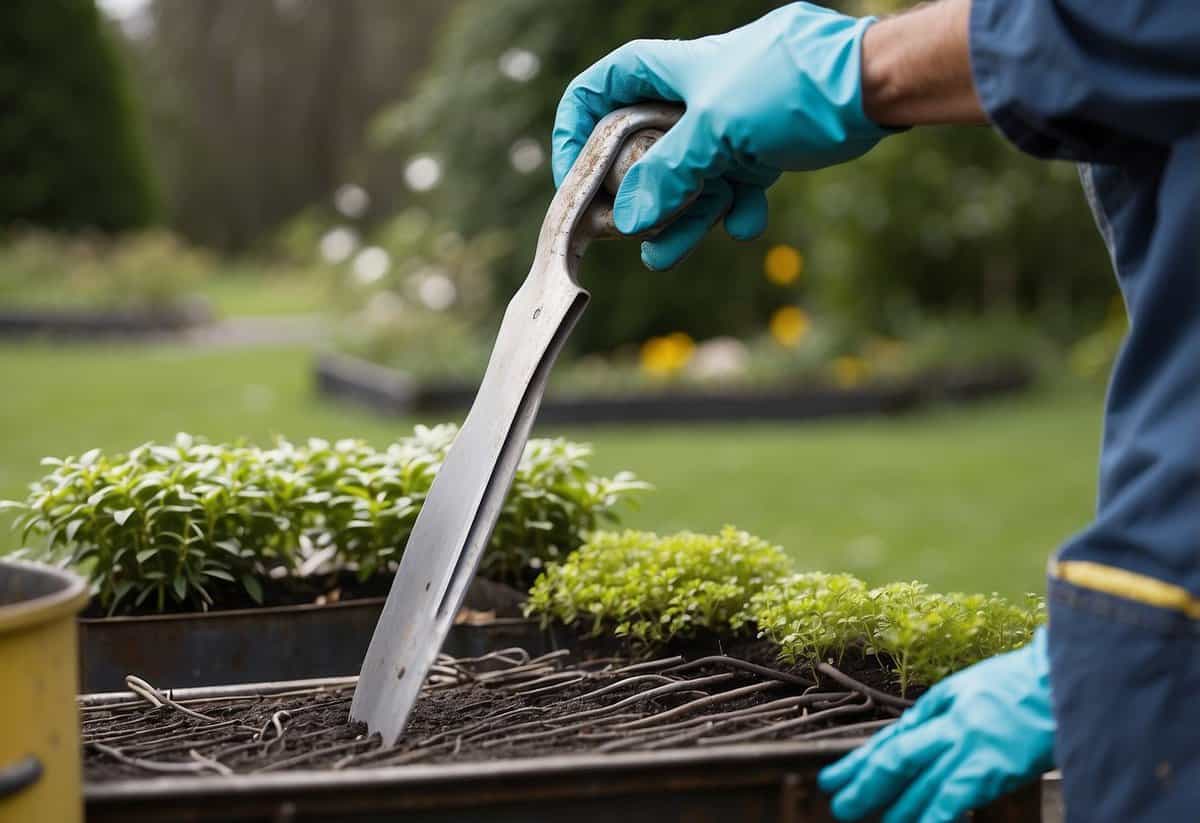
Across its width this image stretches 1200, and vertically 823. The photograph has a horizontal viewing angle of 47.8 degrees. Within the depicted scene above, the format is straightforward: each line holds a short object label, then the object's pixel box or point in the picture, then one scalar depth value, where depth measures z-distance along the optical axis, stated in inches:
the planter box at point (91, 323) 539.8
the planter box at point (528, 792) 51.8
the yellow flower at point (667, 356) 372.2
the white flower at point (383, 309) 421.7
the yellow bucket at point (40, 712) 47.7
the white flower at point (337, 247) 488.7
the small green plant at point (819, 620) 68.6
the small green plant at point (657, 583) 78.2
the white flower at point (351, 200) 526.0
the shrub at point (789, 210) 403.5
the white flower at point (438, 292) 428.1
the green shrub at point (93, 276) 587.8
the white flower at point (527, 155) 411.5
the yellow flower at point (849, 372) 366.0
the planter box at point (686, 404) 351.3
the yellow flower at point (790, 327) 401.1
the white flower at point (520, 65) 398.9
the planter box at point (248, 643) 83.0
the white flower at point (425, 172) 437.7
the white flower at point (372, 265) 459.8
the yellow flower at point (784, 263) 431.5
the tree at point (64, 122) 673.0
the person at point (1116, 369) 48.7
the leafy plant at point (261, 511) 87.6
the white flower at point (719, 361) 369.3
